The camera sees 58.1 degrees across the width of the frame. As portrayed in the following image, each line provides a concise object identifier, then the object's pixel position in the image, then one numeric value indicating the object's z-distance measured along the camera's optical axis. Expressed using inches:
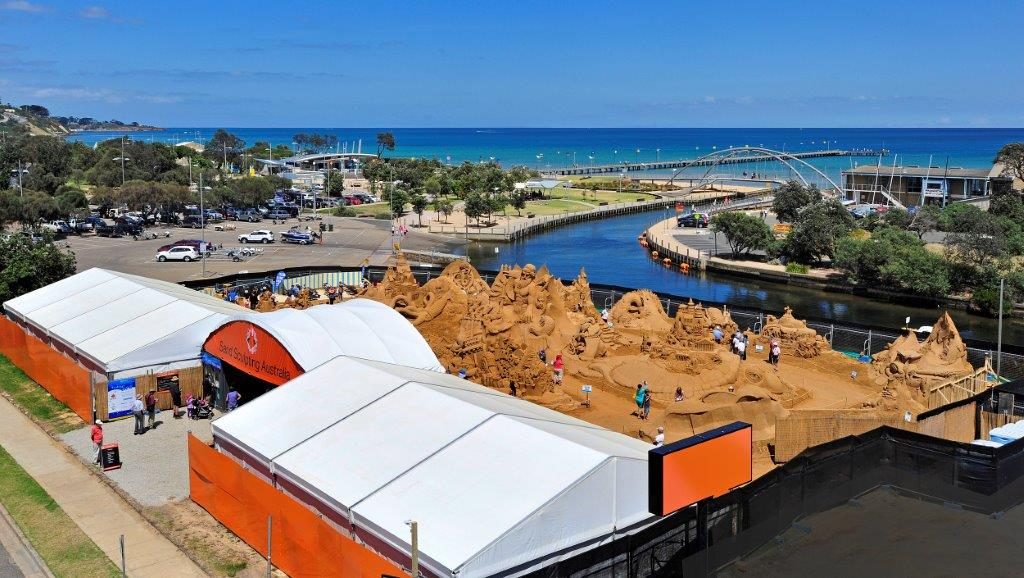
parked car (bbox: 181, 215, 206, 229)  3526.1
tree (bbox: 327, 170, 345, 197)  4913.6
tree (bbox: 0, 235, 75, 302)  1707.7
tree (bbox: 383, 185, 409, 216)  4114.2
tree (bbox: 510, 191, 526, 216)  4687.5
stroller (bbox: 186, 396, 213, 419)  1114.7
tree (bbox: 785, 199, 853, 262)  2938.0
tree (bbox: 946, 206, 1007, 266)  2453.2
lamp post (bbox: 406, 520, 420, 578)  525.2
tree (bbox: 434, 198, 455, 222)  4375.0
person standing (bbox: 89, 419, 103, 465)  960.0
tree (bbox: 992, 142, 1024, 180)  3809.1
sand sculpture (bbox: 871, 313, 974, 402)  1211.2
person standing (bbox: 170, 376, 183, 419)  1147.3
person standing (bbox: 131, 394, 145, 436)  1050.1
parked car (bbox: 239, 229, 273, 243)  3083.2
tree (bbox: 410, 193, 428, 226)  4010.8
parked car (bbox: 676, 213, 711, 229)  4247.0
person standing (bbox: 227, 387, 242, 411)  1098.1
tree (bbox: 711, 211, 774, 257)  3161.9
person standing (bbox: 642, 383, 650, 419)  1098.7
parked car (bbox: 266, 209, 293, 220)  3917.3
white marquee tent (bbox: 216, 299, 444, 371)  1039.0
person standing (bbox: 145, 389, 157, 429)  1089.4
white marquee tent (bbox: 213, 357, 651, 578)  634.8
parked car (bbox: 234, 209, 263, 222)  3855.8
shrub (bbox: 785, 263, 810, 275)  2901.1
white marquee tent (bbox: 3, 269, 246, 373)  1182.3
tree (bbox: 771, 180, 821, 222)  3654.0
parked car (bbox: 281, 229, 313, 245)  3127.5
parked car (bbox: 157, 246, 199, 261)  2583.7
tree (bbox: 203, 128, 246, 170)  6825.8
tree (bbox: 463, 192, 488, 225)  3966.5
